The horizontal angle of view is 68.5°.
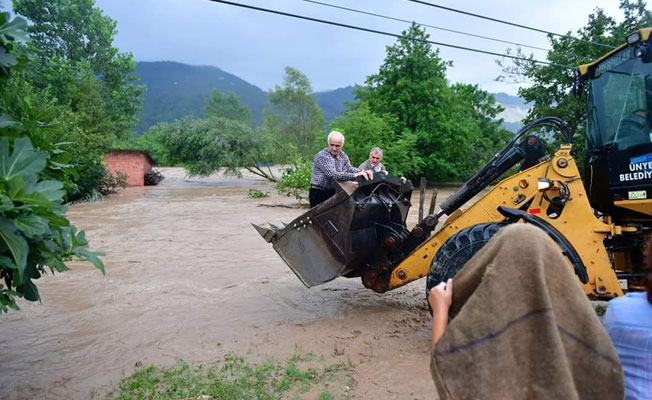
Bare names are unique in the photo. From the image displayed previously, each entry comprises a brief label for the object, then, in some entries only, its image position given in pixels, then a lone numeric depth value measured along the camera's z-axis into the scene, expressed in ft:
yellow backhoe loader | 15.31
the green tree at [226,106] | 293.64
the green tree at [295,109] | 218.79
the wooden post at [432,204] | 19.81
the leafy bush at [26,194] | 7.93
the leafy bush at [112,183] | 79.17
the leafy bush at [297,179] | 67.26
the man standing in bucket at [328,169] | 19.54
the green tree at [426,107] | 89.61
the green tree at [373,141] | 77.41
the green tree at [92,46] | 133.59
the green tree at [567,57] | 64.56
